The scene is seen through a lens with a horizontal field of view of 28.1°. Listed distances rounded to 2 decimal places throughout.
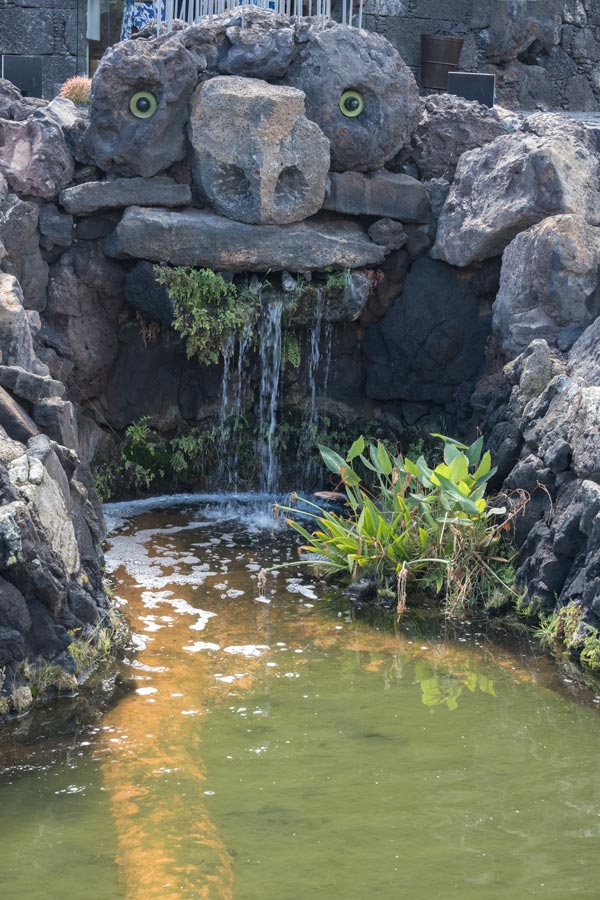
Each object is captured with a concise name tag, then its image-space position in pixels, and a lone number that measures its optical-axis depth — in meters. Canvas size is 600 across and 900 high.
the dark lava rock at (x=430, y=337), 11.77
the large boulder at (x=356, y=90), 11.48
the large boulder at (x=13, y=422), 7.48
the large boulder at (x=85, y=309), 11.39
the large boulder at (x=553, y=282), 10.08
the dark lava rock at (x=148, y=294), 11.23
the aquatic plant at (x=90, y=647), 6.95
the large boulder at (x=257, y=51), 11.31
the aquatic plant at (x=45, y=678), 6.65
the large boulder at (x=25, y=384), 7.82
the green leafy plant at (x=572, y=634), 7.45
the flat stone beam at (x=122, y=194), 11.14
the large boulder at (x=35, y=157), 11.12
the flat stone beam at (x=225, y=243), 11.09
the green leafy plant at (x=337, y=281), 11.49
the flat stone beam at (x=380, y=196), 11.66
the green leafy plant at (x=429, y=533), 8.57
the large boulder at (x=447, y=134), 12.01
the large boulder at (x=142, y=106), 11.01
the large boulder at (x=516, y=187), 10.58
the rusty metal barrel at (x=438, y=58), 17.61
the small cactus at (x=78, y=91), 13.59
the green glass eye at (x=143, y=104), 11.14
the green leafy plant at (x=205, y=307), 11.15
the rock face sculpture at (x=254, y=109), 11.06
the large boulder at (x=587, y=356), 9.01
